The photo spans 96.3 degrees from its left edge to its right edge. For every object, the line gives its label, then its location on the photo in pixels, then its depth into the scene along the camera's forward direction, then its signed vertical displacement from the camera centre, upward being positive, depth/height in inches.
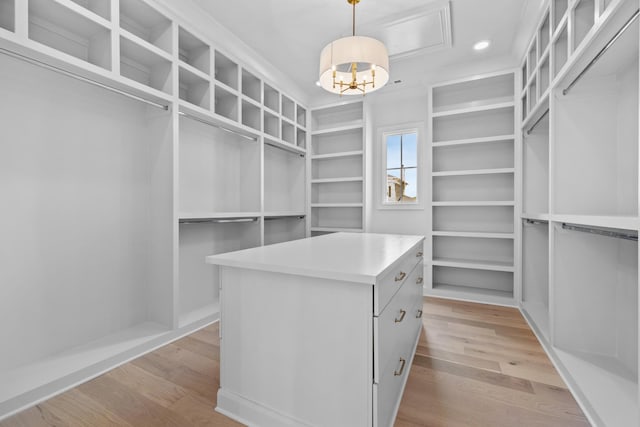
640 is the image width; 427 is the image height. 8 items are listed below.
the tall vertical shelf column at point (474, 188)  129.5 +11.1
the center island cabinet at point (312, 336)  44.0 -21.7
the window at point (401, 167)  151.9 +23.4
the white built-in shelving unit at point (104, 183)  66.9 +7.8
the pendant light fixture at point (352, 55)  75.7 +41.8
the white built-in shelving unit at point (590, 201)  64.5 +2.7
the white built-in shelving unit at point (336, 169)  163.8 +25.1
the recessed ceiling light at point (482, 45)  113.7 +67.0
